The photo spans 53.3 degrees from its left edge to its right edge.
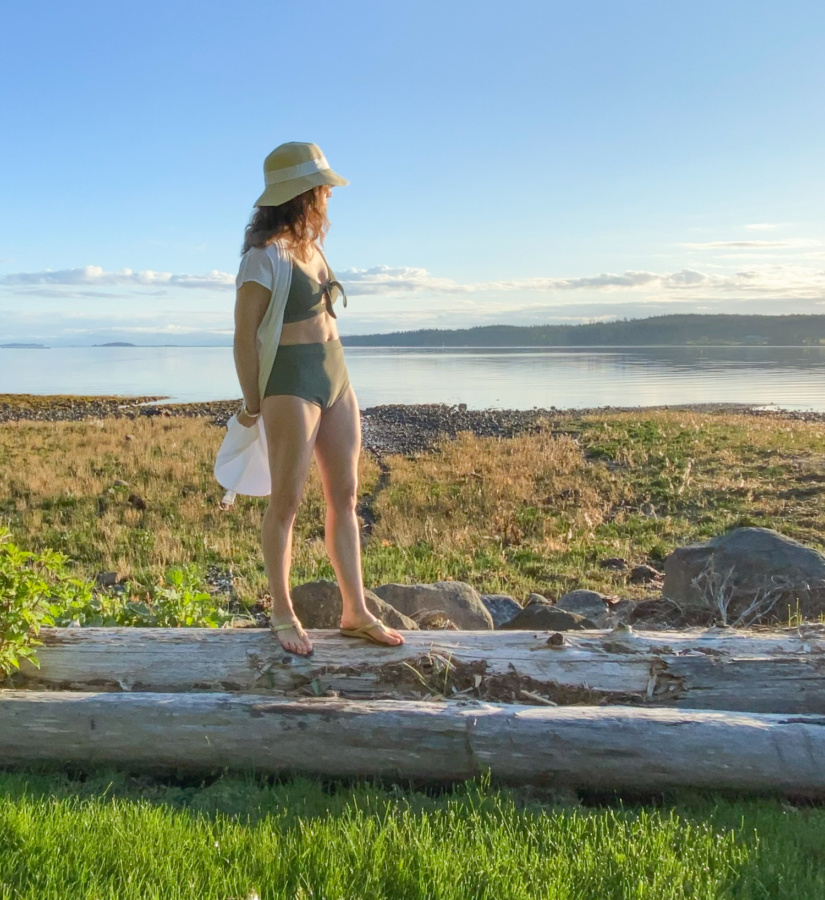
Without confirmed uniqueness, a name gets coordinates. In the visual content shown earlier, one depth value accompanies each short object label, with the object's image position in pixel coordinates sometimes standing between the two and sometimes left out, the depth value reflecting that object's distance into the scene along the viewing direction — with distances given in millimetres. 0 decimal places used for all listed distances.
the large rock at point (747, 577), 6566
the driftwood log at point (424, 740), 3604
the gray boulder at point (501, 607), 7586
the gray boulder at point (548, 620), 6188
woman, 4250
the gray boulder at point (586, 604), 7418
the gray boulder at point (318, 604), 6152
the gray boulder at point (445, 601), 6664
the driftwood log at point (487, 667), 4285
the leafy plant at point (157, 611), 5469
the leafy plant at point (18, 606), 4348
